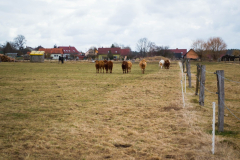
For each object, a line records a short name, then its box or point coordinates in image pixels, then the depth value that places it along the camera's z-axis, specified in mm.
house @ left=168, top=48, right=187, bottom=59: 117625
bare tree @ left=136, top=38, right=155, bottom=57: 105875
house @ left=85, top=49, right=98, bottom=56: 117469
